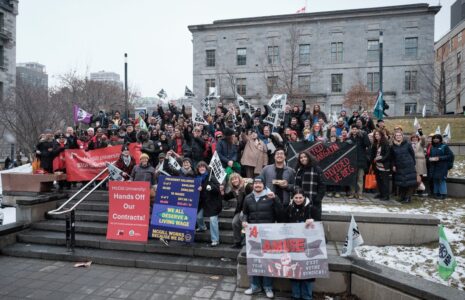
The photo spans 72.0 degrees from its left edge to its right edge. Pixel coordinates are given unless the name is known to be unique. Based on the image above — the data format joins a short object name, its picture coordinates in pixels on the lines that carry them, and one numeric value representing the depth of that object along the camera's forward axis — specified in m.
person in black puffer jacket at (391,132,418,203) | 8.69
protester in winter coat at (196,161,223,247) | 7.17
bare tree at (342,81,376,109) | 31.95
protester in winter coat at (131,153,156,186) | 8.10
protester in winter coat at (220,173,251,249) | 6.65
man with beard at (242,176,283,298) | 5.90
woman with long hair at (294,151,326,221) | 6.21
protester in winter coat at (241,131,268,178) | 9.33
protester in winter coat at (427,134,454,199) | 9.27
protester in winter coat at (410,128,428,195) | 9.41
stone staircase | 6.86
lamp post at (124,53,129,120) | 17.59
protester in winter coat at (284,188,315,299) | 5.47
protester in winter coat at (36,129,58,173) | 10.40
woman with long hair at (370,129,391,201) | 8.95
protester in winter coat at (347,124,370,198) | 9.24
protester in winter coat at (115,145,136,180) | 9.30
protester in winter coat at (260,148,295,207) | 6.51
